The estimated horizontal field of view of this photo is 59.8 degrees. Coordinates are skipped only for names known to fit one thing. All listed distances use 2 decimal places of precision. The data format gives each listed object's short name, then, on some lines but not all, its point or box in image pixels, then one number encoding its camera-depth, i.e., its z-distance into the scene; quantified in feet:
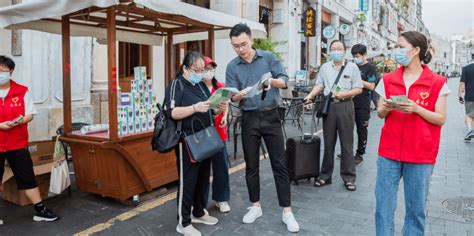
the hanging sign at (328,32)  61.57
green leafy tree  41.24
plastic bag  14.89
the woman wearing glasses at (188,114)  11.91
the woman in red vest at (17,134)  13.08
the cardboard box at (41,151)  16.42
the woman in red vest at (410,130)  9.50
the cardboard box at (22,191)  15.49
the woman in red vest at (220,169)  13.98
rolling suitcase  17.85
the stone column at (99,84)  27.32
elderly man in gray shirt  17.37
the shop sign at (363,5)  96.48
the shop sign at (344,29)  74.79
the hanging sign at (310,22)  57.67
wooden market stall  14.34
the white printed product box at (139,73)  16.21
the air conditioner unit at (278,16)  55.06
